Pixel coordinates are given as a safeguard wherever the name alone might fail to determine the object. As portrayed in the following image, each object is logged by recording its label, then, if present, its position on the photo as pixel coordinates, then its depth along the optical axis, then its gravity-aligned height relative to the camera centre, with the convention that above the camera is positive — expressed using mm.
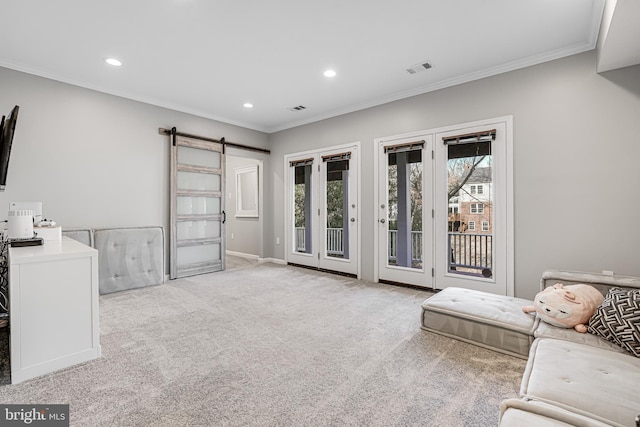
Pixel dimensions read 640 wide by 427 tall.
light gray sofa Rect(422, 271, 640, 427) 1110 -765
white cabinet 1849 -620
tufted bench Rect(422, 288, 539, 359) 2197 -842
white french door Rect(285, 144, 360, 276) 4762 +96
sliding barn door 4668 +130
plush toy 2062 -653
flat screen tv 2580 +662
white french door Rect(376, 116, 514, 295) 3416 +89
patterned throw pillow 1744 -668
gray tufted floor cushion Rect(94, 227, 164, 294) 3832 -575
